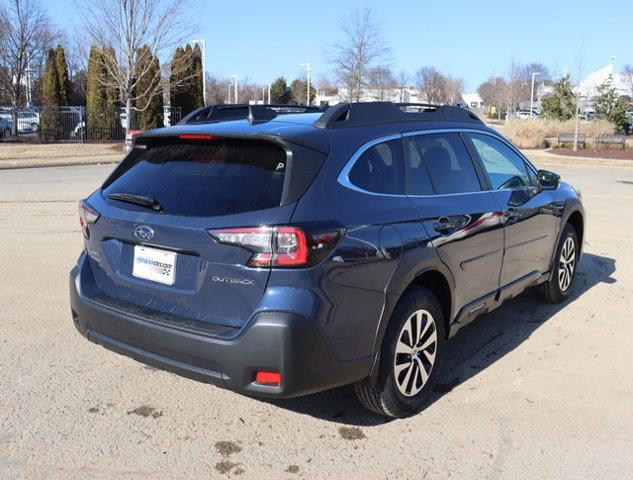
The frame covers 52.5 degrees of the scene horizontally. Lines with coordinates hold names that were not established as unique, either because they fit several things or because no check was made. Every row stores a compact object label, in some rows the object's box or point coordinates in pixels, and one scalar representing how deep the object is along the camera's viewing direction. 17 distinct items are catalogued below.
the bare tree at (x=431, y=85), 55.16
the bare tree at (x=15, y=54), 33.03
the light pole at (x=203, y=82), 36.83
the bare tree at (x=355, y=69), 37.72
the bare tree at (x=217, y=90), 71.44
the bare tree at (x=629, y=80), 63.10
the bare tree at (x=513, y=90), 51.95
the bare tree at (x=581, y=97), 30.37
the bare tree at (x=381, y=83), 39.11
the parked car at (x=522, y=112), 63.34
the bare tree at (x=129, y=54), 26.70
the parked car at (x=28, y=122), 33.75
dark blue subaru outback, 3.04
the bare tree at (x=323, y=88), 70.54
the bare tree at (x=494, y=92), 67.93
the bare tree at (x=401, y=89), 51.38
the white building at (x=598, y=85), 36.84
